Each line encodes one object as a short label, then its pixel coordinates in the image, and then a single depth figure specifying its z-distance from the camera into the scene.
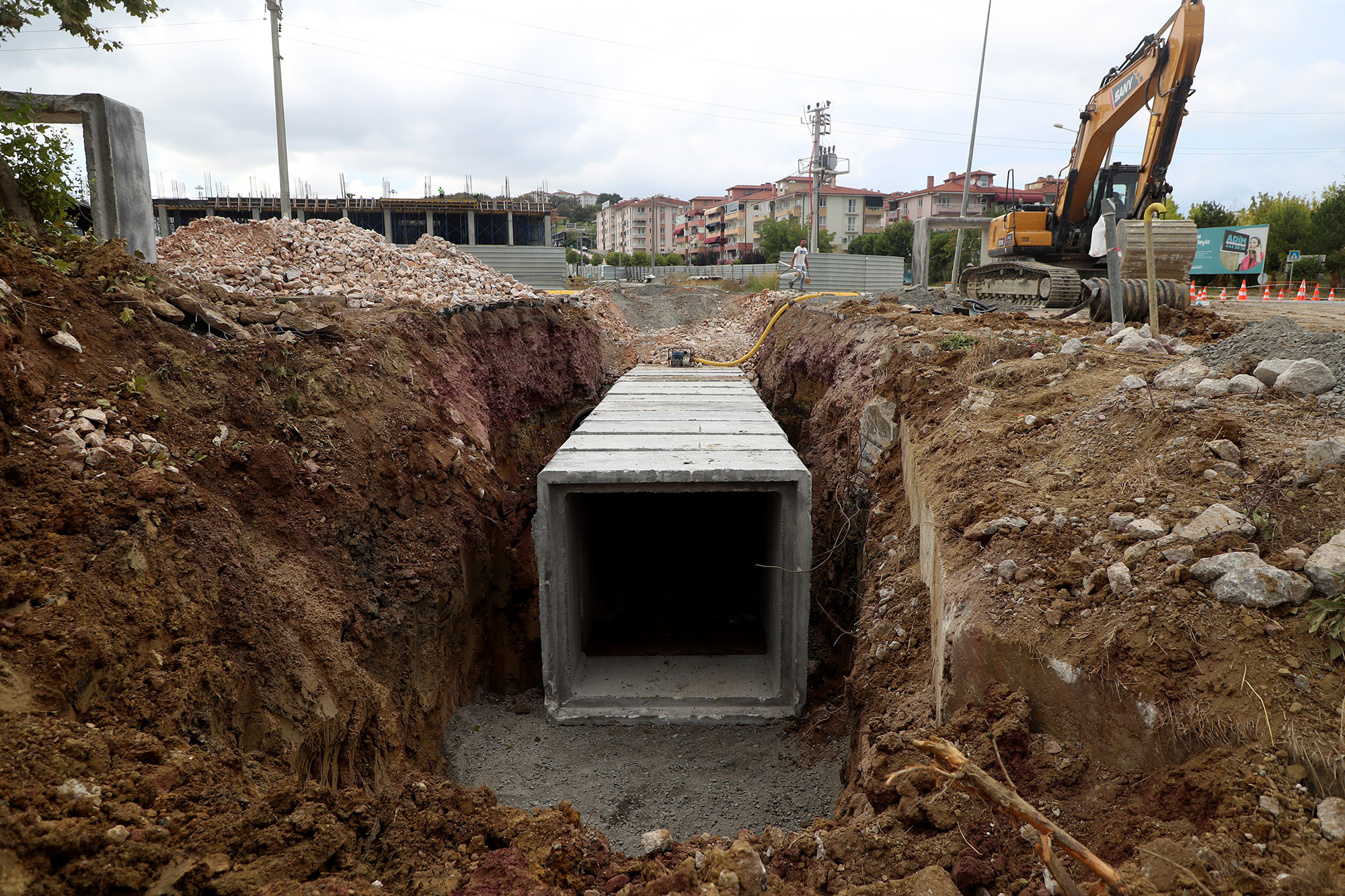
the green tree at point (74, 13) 5.94
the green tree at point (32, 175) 5.88
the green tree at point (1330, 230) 31.78
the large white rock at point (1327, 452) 3.45
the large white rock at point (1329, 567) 2.89
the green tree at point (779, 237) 61.22
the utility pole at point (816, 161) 32.33
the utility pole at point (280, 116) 18.19
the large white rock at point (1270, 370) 4.58
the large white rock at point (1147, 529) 3.54
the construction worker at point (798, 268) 22.42
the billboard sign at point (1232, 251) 24.86
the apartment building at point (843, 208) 78.06
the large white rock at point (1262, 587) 2.95
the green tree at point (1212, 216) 37.59
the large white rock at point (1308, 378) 4.32
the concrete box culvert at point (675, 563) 6.00
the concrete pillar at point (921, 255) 17.52
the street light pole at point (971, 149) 24.67
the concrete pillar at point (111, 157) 6.77
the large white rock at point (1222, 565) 3.11
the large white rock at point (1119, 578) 3.38
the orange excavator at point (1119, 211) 9.92
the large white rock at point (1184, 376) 4.78
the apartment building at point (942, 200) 67.62
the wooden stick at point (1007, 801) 2.19
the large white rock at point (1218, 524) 3.32
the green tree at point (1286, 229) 33.44
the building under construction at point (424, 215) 43.25
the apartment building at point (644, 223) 109.69
